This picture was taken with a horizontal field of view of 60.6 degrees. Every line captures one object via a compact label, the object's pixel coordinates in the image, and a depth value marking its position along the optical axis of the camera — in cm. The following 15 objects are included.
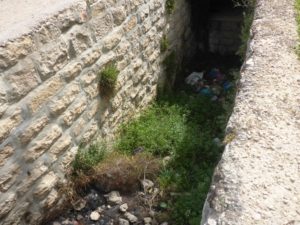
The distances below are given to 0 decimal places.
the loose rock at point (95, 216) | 226
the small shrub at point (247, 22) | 288
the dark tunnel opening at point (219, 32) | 521
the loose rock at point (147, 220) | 228
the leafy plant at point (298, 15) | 208
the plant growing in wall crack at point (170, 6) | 368
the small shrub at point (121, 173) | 239
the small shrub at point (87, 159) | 233
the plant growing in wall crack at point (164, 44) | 367
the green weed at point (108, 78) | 256
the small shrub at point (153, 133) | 288
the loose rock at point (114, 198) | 235
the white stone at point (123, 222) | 225
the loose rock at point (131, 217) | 227
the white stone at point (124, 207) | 232
